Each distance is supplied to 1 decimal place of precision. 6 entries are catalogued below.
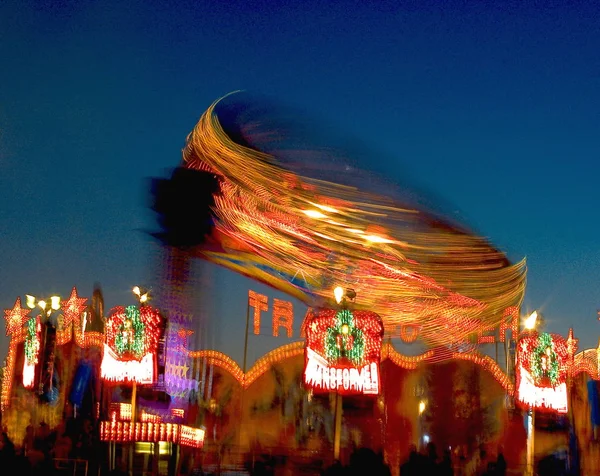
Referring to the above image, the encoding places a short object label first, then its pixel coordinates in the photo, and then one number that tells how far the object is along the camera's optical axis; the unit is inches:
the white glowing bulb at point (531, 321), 846.5
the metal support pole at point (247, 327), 1152.8
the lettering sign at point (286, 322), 1125.7
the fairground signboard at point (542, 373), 832.9
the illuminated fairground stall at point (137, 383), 735.7
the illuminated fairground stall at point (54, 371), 1079.6
